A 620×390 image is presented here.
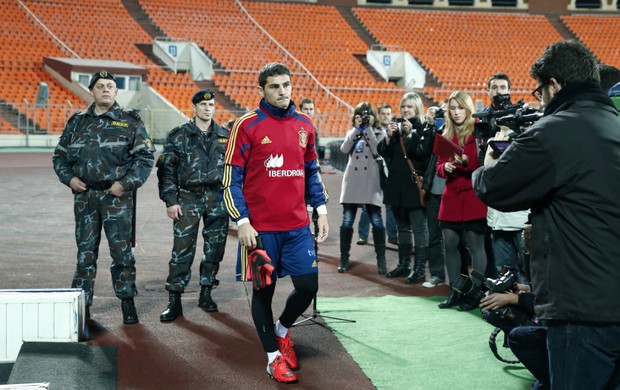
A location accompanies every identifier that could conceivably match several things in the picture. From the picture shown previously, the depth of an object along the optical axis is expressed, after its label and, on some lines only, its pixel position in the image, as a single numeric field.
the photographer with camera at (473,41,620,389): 3.01
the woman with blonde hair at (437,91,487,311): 6.73
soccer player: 4.99
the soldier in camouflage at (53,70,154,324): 6.07
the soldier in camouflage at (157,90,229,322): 6.57
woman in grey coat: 8.48
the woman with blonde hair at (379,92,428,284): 8.09
